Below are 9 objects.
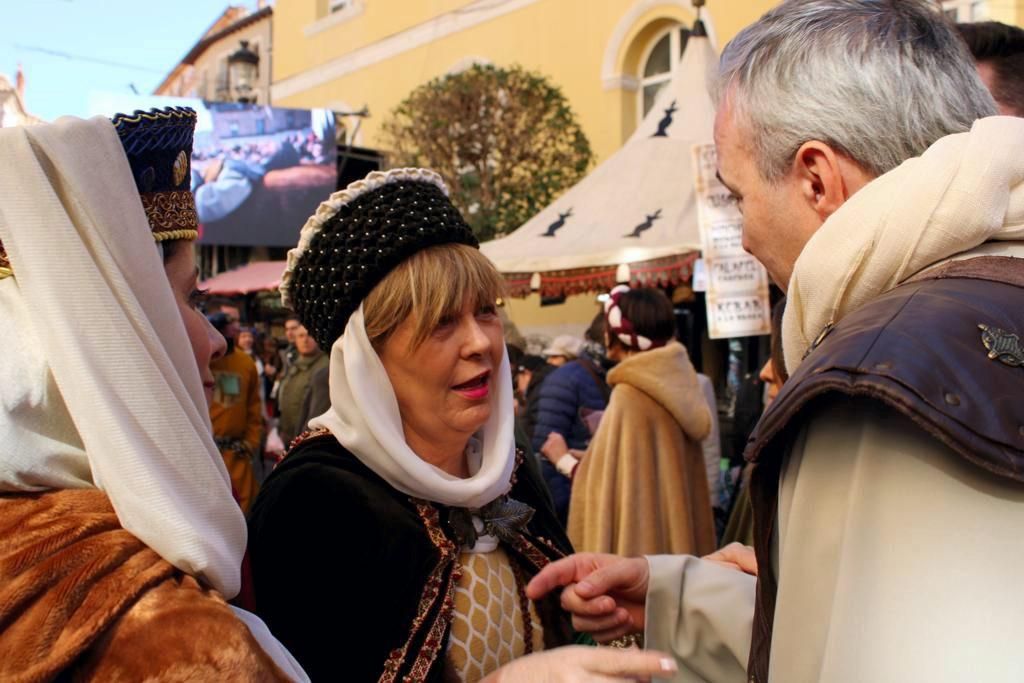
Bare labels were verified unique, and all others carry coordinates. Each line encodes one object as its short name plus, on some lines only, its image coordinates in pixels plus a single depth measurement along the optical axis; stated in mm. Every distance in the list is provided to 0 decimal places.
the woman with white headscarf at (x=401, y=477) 1827
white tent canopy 7230
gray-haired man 1019
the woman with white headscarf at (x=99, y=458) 1076
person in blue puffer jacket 5133
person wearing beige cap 6254
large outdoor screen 16703
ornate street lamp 16750
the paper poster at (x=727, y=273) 4863
